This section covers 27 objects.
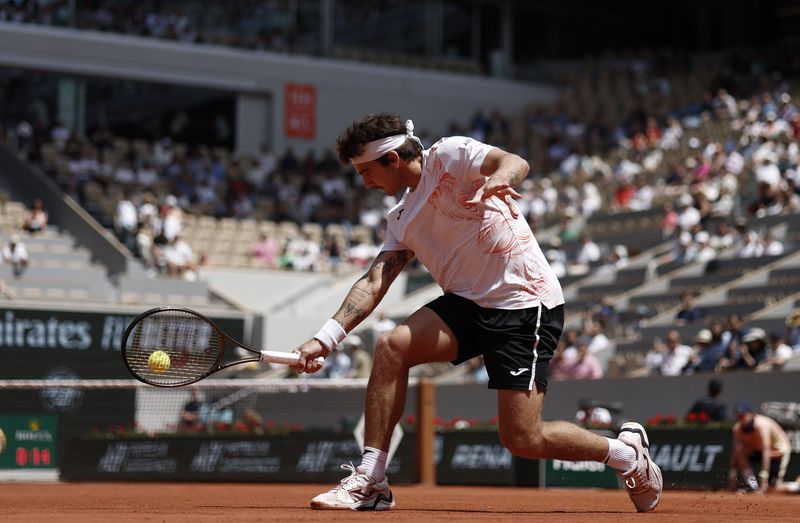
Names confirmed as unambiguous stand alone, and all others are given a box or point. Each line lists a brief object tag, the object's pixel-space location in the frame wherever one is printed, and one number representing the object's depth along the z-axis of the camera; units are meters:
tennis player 6.95
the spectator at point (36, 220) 25.83
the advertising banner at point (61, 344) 21.80
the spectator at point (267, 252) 28.06
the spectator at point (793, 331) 17.75
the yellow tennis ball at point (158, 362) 7.21
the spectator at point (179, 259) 25.64
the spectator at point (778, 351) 17.42
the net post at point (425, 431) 16.62
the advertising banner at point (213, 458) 17.75
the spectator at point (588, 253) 25.48
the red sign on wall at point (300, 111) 34.66
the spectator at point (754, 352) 17.81
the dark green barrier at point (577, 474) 15.78
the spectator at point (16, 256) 24.06
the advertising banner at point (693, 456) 14.91
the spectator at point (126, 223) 26.39
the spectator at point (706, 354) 18.28
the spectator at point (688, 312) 20.80
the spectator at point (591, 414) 16.86
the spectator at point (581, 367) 19.73
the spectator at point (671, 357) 19.12
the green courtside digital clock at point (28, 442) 18.77
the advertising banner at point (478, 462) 16.58
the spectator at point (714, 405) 15.70
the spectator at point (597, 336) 21.20
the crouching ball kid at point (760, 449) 14.38
